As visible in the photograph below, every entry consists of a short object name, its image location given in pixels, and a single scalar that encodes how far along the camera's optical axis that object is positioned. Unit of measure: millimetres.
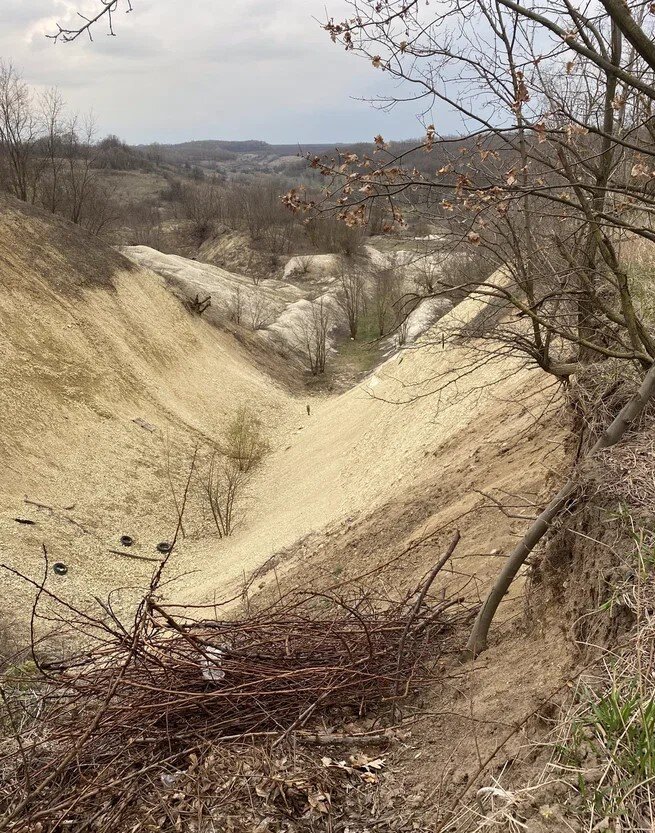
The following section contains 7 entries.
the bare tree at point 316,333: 27328
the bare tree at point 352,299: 31922
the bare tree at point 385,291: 30339
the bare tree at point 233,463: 14734
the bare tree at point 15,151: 26797
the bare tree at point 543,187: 3162
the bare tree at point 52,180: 27984
